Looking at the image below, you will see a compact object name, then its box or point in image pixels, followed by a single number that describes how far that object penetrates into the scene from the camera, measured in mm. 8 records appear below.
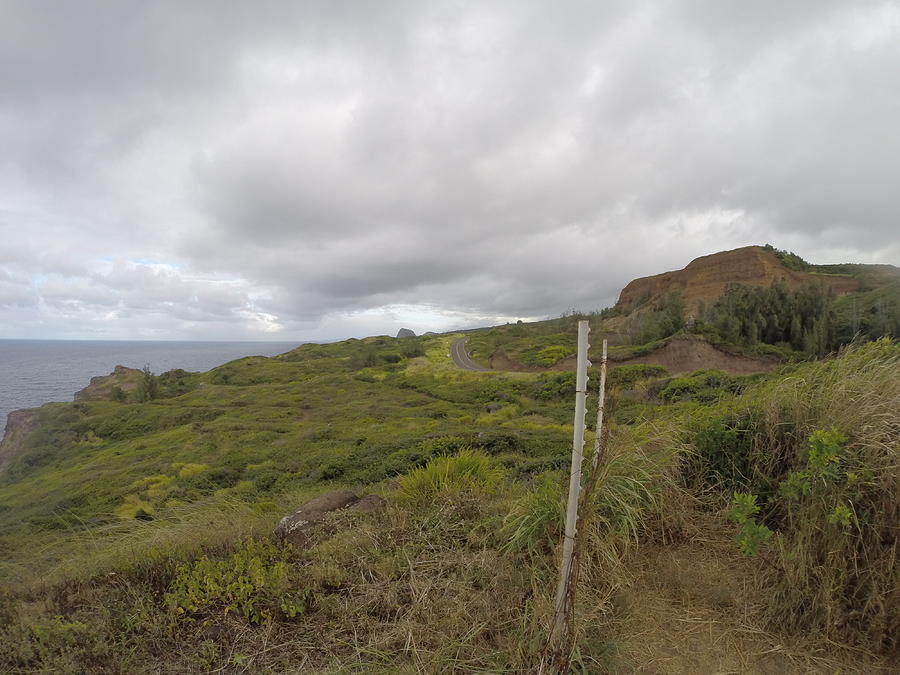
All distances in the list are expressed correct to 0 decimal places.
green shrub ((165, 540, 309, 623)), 3020
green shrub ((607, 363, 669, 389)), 28750
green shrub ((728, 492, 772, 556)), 2523
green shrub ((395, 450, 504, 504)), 4836
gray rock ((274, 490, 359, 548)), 4172
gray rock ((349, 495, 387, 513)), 4729
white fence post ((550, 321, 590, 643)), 2045
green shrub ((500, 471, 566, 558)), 3252
